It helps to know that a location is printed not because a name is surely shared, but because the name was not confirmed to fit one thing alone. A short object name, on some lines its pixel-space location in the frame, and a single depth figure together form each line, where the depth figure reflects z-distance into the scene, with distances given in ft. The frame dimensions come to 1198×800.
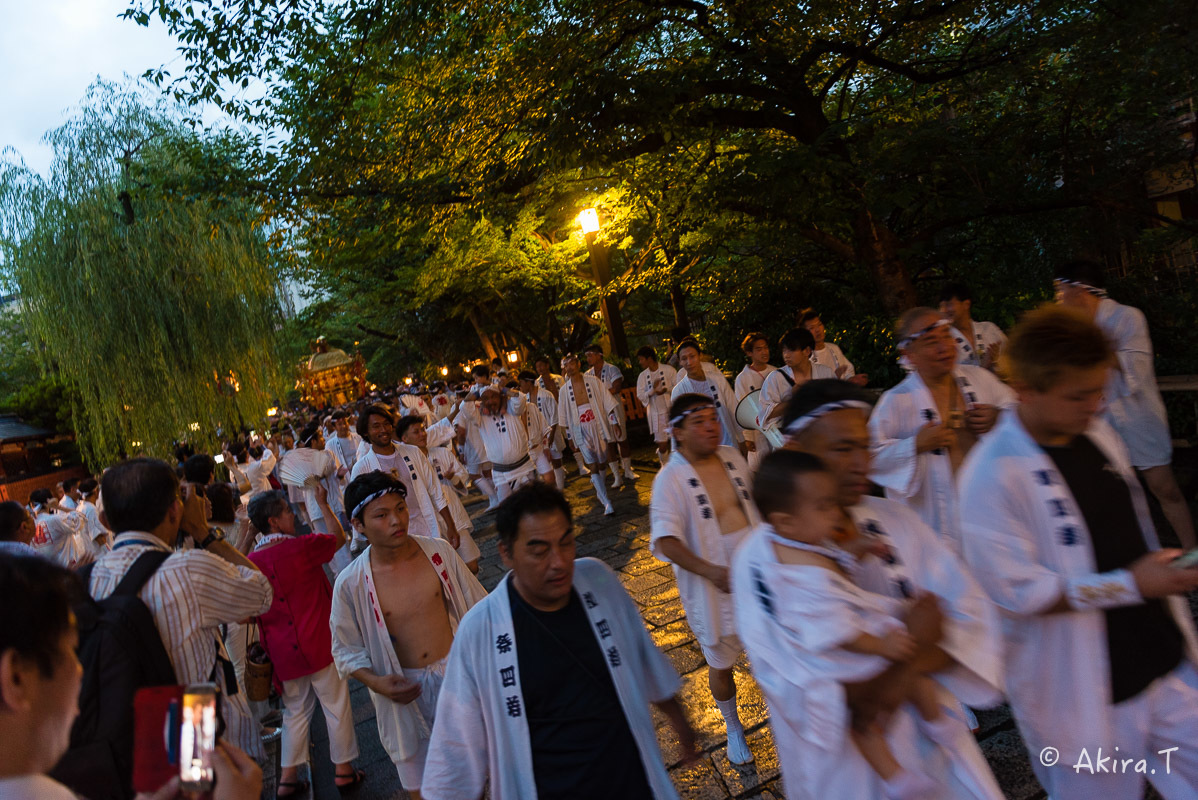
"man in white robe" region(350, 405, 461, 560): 21.75
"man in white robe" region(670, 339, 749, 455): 25.85
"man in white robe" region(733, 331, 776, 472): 25.94
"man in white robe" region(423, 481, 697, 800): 8.55
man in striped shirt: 9.43
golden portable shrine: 100.63
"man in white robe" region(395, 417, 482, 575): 22.48
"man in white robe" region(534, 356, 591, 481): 42.47
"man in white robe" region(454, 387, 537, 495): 32.37
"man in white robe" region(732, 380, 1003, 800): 6.46
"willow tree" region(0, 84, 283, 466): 51.80
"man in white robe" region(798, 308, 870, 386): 25.35
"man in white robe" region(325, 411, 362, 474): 31.94
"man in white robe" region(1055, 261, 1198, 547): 15.94
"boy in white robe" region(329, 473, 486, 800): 12.03
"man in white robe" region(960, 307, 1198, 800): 7.63
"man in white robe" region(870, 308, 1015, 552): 12.18
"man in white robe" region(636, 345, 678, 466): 34.50
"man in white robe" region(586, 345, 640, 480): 39.04
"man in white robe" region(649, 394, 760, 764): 12.36
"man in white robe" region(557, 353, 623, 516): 36.45
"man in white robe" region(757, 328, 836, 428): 21.44
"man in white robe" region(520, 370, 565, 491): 38.40
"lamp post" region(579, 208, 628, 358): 38.81
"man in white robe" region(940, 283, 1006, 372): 18.20
